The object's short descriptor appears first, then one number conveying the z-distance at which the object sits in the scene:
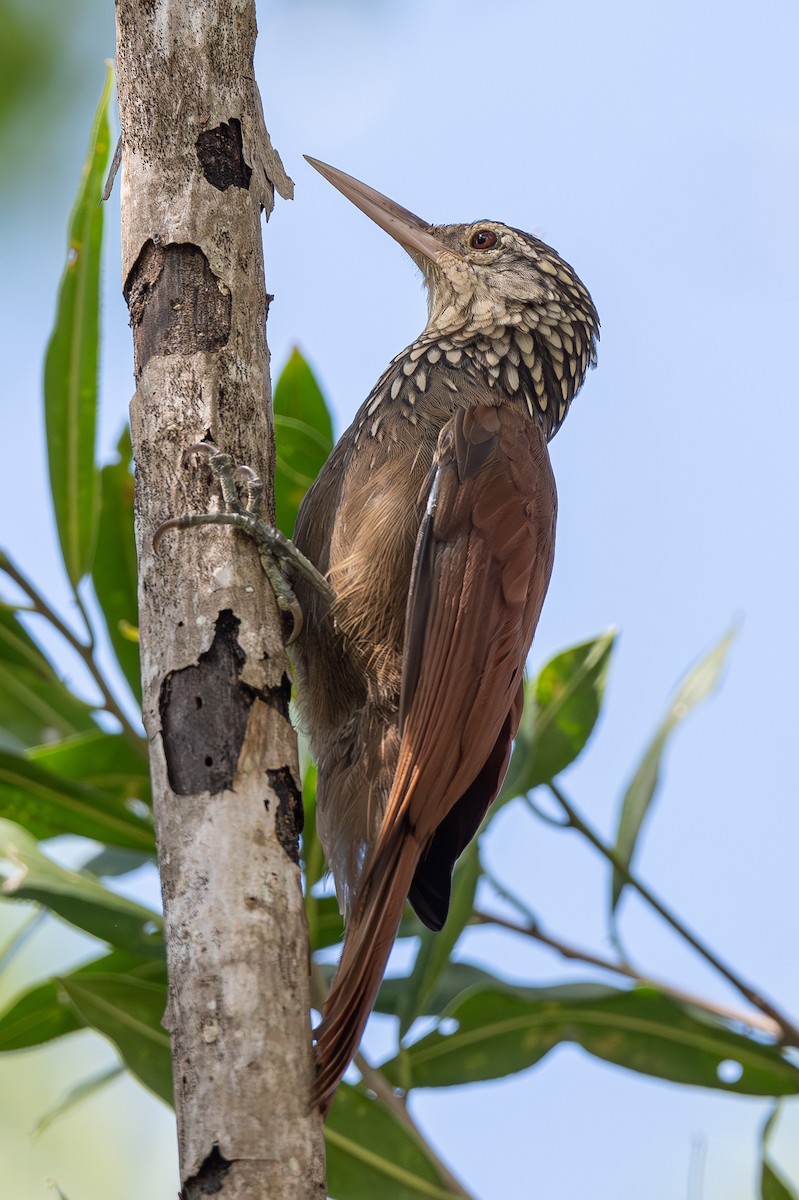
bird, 4.77
